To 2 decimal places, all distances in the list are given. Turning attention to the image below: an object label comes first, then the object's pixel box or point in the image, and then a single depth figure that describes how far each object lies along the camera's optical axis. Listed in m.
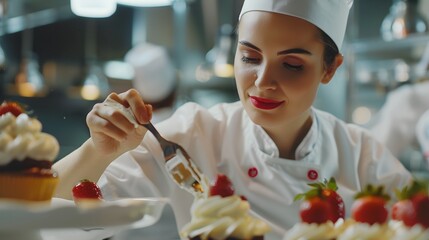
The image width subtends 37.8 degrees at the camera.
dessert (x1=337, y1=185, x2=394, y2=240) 1.14
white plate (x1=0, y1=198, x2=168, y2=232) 0.89
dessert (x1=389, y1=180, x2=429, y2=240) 1.11
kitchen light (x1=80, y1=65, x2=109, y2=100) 5.98
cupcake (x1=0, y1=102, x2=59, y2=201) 1.11
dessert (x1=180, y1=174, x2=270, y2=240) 1.18
